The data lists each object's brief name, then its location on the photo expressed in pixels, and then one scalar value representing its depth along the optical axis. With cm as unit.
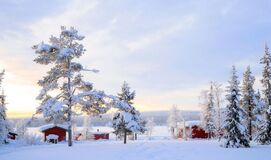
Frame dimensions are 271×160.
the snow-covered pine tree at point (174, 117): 11223
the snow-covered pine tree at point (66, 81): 3512
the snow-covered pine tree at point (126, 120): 5709
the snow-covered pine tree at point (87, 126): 11644
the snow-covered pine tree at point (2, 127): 4540
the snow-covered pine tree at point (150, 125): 14050
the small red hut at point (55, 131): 7844
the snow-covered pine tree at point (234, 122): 4397
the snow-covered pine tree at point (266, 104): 4822
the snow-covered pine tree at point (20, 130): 9712
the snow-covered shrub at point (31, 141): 5203
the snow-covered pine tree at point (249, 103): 5738
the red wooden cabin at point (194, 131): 9338
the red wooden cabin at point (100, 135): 11414
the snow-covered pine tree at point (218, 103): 7404
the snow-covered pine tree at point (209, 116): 8025
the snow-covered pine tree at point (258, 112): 5653
